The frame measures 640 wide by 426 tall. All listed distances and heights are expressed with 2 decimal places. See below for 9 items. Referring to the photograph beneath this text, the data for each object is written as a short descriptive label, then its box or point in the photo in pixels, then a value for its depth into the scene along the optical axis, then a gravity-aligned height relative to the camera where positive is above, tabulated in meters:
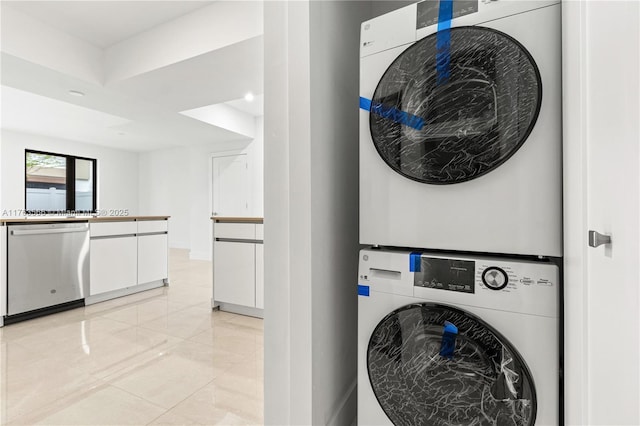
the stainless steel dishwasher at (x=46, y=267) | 2.74 -0.54
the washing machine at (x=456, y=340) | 0.87 -0.39
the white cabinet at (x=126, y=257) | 3.32 -0.53
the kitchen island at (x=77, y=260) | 2.73 -0.51
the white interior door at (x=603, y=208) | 0.45 +0.01
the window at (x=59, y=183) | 6.47 +0.59
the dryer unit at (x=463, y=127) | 0.89 +0.26
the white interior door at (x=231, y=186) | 6.21 +0.51
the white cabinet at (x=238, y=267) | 2.85 -0.53
